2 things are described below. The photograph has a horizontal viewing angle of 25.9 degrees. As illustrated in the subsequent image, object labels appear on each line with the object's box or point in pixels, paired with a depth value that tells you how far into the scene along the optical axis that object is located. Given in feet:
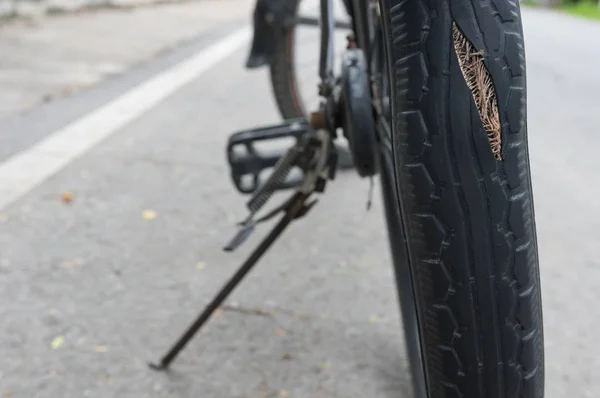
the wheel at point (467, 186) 1.57
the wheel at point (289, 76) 3.76
